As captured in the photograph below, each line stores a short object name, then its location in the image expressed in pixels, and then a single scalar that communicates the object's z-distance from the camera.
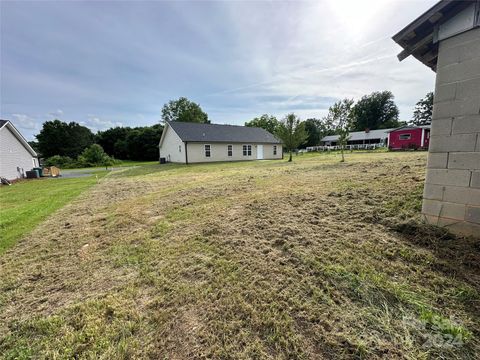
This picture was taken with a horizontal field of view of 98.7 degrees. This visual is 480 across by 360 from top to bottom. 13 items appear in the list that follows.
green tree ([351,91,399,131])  55.97
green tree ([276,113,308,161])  19.20
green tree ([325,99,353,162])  15.27
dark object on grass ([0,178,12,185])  12.83
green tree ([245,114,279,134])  48.25
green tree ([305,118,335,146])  50.99
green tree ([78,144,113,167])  24.91
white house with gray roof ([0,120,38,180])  13.79
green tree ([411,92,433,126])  55.19
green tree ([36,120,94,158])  36.22
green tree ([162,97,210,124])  43.25
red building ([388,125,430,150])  24.48
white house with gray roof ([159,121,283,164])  20.71
